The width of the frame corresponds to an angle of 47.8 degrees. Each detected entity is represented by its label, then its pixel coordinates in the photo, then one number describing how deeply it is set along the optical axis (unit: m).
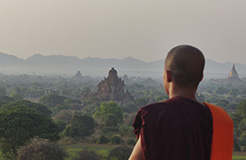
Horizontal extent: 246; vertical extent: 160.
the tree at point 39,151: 16.86
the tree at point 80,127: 32.38
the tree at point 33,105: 36.80
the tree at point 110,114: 38.81
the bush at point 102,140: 30.25
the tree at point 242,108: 38.70
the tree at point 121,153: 20.97
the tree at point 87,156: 19.42
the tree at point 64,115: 41.59
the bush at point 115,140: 29.98
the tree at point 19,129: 21.08
